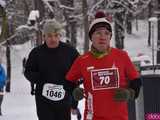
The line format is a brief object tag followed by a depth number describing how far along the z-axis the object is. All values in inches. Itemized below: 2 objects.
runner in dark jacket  338.7
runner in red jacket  242.8
